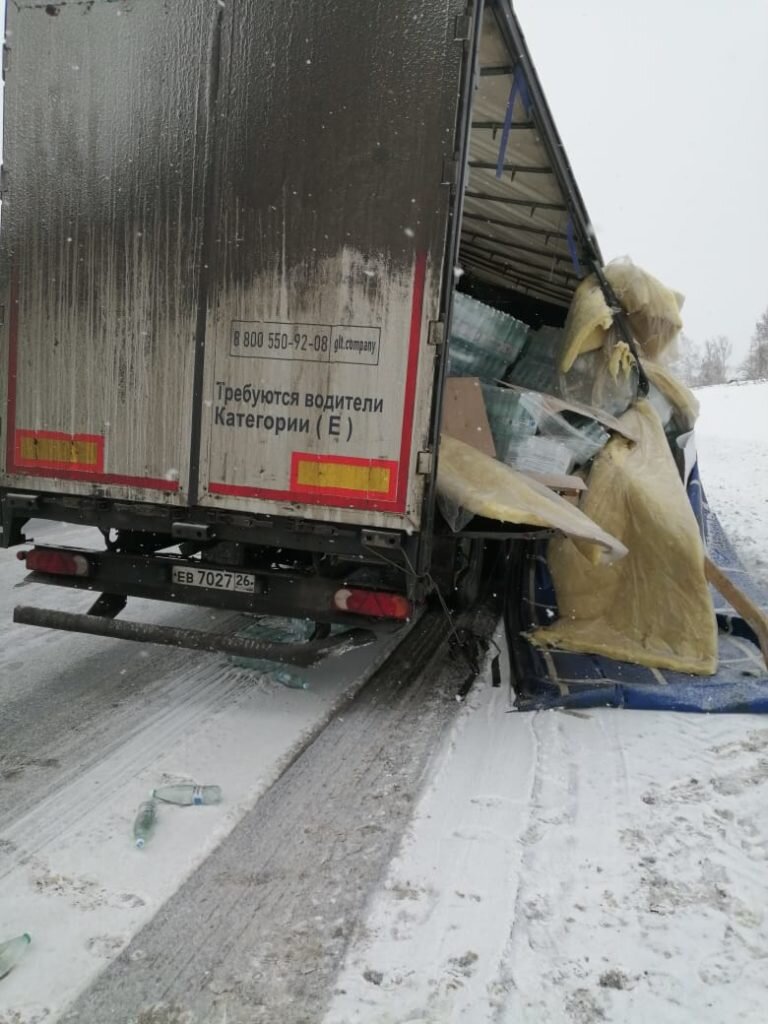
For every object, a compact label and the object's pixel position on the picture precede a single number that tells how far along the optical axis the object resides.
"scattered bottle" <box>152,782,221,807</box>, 3.37
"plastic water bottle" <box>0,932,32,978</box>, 2.38
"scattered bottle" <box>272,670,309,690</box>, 4.89
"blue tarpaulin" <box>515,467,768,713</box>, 4.57
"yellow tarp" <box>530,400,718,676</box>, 5.20
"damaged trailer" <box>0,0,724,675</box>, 3.83
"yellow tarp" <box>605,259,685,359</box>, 6.41
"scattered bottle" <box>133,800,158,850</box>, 3.06
